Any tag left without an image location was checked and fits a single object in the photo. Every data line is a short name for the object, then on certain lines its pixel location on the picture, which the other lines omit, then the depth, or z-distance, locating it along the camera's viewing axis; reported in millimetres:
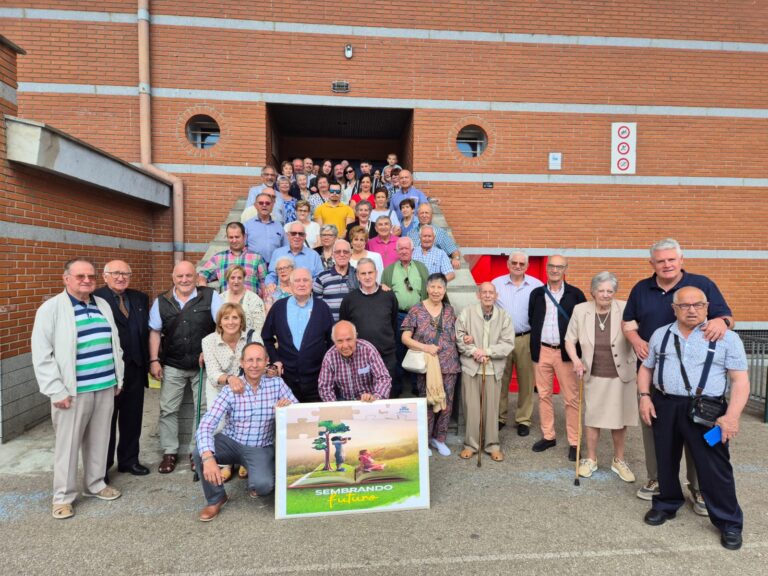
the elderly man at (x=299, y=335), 4086
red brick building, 8625
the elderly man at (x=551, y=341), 4777
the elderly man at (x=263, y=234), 5941
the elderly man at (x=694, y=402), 3121
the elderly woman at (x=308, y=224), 6309
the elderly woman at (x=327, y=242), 5395
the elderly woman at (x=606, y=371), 4152
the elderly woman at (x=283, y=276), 4582
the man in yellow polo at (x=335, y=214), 6957
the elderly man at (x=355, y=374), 3871
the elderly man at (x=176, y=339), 4273
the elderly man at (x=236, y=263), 5105
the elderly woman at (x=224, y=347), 3857
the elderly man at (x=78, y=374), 3414
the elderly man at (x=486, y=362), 4625
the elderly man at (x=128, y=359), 4066
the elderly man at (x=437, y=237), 6132
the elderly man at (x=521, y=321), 5316
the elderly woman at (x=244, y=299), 4336
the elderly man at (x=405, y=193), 7461
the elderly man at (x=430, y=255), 5453
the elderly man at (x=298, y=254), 5152
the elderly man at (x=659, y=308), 3508
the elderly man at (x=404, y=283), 4973
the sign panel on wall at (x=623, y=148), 9172
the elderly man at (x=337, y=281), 4684
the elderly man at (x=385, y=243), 5723
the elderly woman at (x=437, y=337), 4520
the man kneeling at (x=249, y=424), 3494
